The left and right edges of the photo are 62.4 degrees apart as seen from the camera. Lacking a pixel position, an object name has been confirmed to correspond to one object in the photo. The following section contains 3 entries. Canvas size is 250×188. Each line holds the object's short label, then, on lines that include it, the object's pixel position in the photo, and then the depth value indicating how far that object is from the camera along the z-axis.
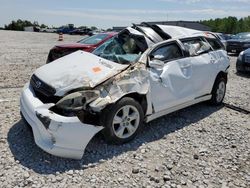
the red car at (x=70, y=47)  6.39
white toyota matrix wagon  2.64
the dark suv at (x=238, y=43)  12.16
